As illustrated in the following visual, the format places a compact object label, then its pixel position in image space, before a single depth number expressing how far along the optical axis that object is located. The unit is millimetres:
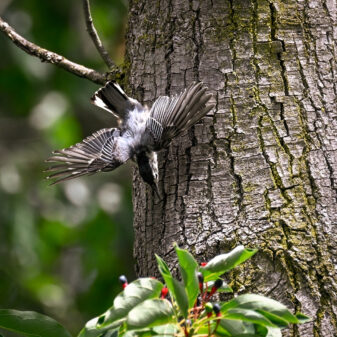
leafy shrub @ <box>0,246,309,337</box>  3602
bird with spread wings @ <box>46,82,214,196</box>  5496
